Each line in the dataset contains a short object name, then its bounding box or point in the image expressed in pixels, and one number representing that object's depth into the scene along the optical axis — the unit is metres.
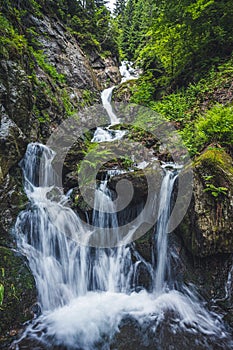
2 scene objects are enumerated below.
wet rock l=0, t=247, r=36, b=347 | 3.65
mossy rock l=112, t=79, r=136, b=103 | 12.77
